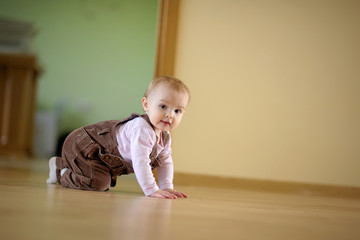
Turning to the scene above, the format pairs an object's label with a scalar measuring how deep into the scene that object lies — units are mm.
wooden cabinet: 3756
